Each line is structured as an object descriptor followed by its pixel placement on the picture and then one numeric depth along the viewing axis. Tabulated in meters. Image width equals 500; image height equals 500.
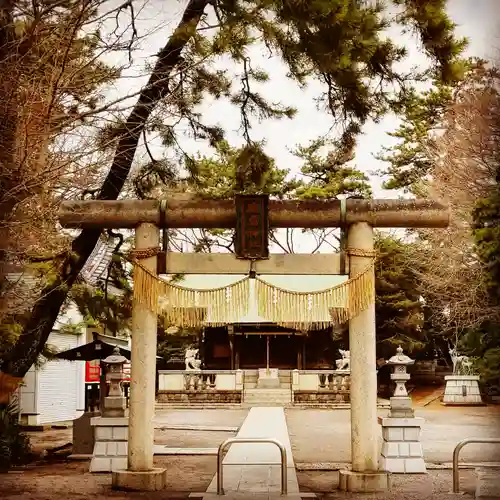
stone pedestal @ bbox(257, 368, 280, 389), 30.78
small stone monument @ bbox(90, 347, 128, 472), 11.25
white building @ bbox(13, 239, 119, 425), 21.11
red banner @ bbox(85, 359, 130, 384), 25.20
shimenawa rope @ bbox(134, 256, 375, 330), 9.68
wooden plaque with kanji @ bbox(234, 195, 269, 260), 9.69
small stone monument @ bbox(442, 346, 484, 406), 27.84
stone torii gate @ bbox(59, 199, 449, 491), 9.55
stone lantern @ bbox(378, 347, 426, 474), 11.21
